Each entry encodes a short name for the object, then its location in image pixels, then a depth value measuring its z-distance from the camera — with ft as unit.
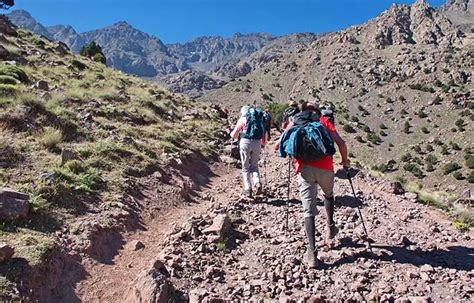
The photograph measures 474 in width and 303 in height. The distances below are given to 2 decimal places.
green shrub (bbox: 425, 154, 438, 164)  190.66
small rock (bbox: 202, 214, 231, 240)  24.52
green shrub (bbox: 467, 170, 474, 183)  165.58
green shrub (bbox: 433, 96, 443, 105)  257.96
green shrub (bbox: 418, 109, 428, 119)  249.14
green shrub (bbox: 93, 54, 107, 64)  134.63
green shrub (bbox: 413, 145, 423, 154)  208.87
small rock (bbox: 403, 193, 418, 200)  36.84
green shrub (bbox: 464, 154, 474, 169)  175.42
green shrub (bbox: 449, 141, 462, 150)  198.08
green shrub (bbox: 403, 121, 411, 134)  239.13
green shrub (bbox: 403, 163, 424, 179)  182.53
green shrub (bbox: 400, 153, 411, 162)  201.75
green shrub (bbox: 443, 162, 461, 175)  179.32
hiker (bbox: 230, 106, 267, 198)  32.99
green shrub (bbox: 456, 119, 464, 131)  216.54
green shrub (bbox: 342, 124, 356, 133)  245.22
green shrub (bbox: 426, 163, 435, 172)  186.39
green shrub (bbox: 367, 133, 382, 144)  234.11
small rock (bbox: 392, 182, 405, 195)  38.65
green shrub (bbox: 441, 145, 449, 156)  195.63
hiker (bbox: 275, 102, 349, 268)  20.11
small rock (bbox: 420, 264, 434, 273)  19.29
